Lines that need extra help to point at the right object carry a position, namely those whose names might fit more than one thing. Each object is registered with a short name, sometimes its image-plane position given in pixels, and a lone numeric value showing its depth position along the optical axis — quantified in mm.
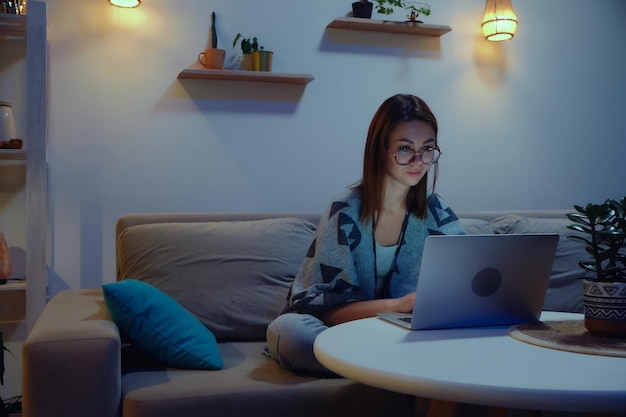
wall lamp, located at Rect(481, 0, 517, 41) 3049
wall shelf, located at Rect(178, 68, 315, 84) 2668
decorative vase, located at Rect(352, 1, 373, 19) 2889
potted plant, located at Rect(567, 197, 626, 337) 1279
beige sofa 1495
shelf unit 2318
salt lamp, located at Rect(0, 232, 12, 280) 2387
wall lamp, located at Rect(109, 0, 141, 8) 2621
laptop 1261
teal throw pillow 1689
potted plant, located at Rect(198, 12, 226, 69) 2674
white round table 925
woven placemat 1189
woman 1818
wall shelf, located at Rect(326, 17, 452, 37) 2877
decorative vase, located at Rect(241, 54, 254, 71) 2746
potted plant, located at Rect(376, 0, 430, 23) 2926
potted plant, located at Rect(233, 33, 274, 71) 2734
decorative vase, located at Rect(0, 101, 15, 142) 2410
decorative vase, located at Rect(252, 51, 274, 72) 2732
